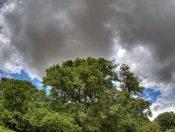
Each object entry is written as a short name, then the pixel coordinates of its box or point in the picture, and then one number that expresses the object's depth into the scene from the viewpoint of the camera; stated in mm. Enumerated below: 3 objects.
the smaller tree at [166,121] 149375
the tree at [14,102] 54781
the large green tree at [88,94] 26542
